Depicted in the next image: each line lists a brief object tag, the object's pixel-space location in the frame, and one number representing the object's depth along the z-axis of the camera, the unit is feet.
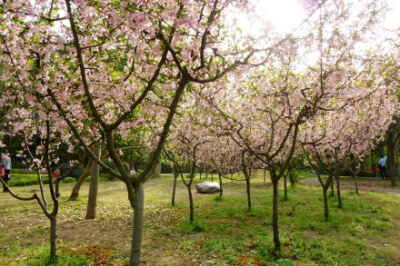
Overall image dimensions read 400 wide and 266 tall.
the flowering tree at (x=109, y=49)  15.75
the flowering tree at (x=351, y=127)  38.09
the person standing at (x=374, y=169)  113.60
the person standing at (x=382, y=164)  103.40
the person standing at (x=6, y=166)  69.41
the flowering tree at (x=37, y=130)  23.06
